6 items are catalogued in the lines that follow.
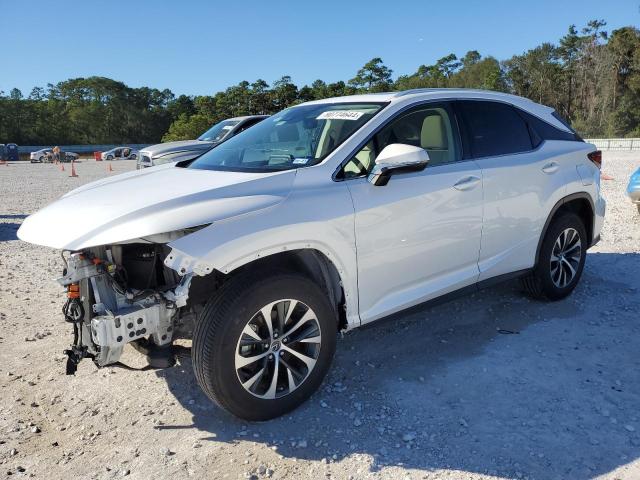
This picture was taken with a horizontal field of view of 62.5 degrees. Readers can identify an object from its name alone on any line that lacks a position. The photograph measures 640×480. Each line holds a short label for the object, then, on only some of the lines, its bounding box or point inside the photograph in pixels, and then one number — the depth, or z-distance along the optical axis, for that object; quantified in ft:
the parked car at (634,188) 27.48
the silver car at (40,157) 144.36
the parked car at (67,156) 147.74
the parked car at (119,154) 156.66
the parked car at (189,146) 36.47
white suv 9.23
